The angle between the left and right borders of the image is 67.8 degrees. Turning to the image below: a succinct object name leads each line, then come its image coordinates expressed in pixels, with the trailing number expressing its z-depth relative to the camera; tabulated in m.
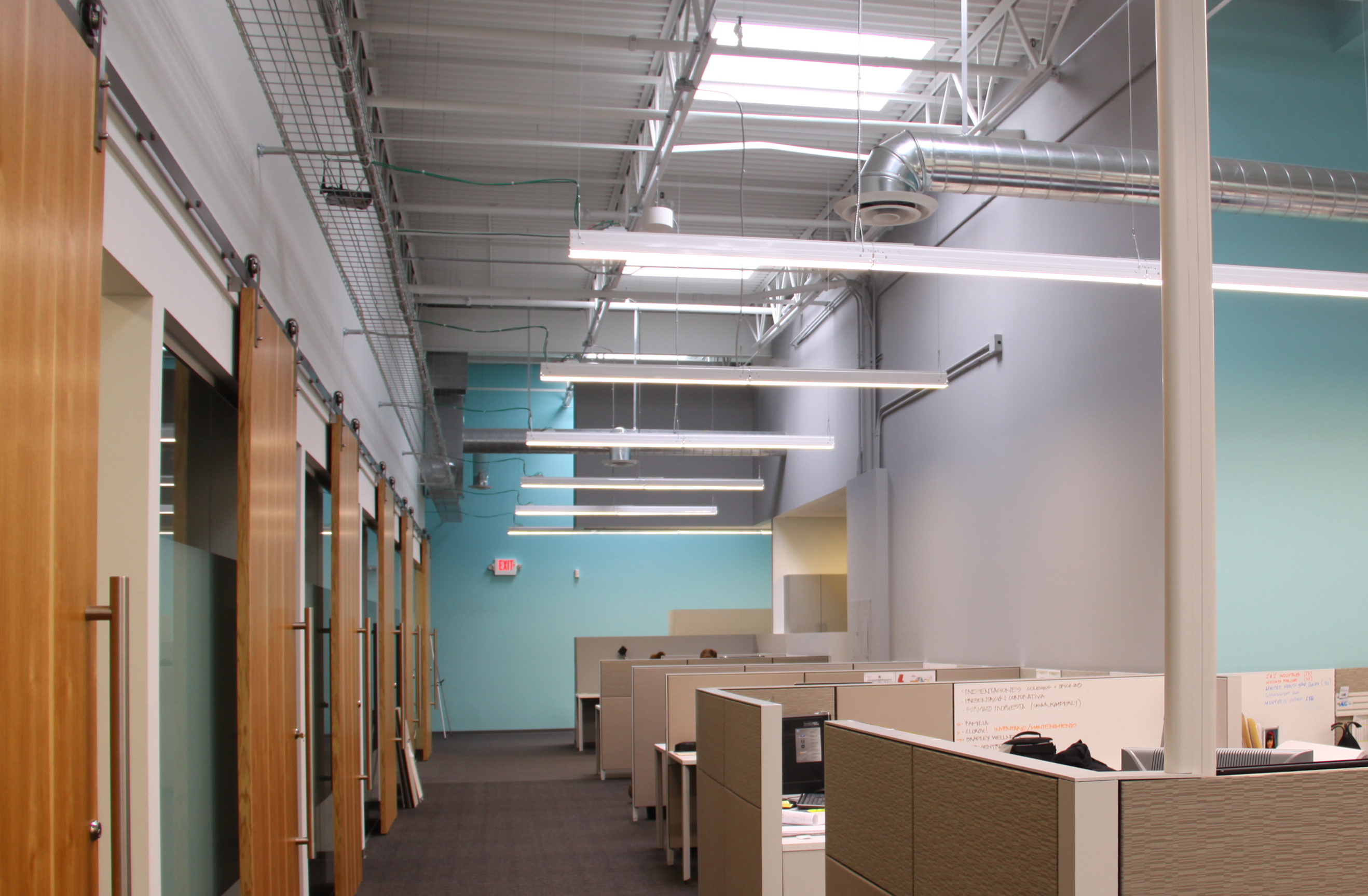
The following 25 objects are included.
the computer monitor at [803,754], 4.48
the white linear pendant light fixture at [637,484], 10.64
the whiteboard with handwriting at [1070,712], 4.88
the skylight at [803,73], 6.55
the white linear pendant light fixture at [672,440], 8.74
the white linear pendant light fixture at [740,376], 6.72
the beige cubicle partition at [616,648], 12.03
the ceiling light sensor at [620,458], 10.92
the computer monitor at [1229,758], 3.14
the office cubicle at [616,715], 9.35
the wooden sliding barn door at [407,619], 9.02
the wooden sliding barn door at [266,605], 3.12
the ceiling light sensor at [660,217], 5.57
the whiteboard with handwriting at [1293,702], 4.90
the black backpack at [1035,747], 4.08
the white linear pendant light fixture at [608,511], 11.83
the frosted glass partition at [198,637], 2.86
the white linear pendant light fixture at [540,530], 13.01
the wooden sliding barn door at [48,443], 1.49
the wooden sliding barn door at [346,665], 5.07
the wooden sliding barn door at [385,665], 7.23
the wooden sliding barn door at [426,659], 11.73
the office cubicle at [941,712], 3.98
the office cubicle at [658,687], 6.51
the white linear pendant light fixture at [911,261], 4.23
